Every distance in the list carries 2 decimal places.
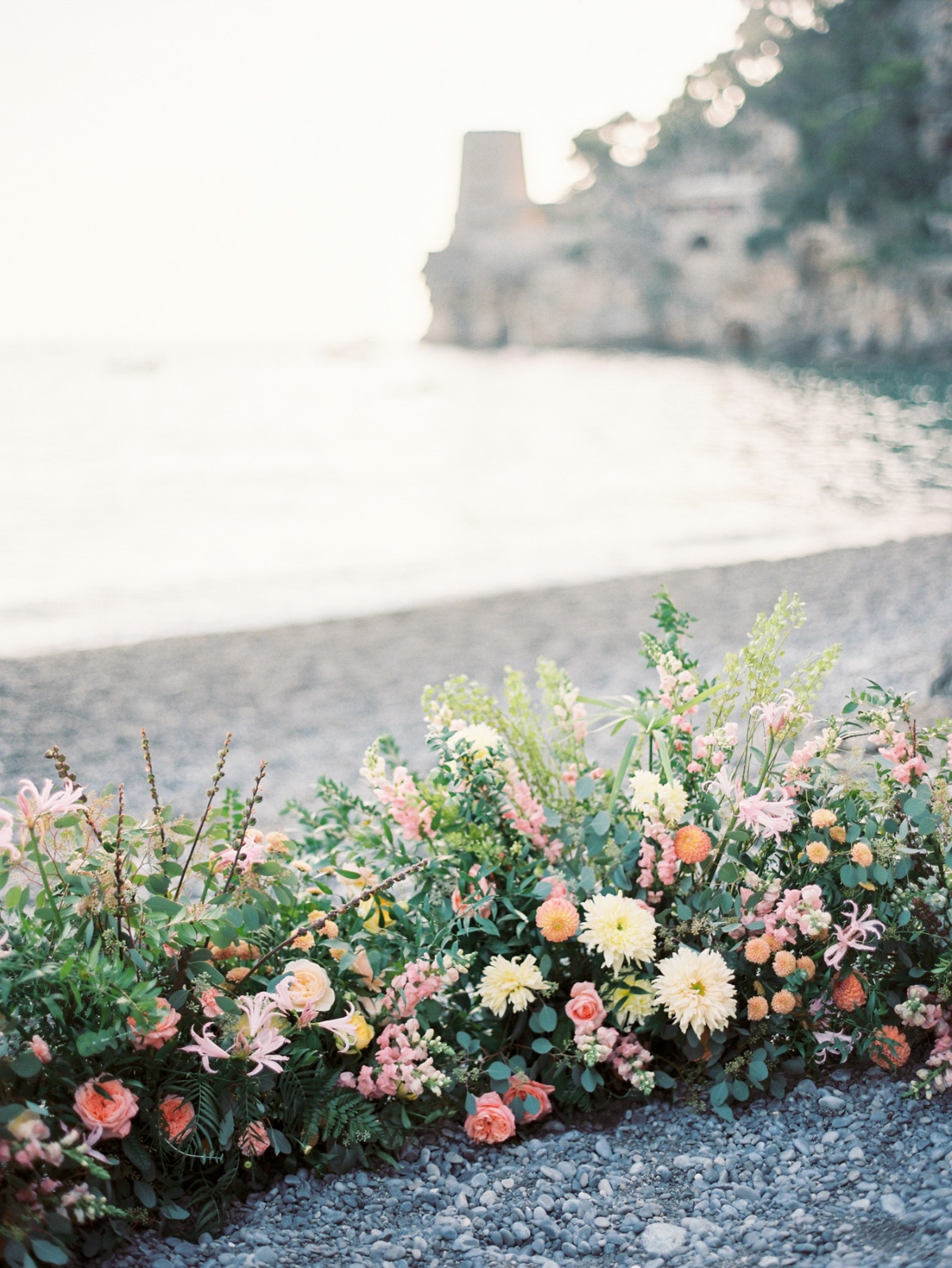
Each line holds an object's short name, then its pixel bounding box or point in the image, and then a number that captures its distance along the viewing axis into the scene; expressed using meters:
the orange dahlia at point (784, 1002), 1.97
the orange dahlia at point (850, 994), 2.03
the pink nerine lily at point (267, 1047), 1.74
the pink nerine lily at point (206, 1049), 1.70
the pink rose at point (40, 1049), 1.58
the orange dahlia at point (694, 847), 2.05
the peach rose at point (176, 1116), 1.71
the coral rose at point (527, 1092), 2.03
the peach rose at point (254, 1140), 1.76
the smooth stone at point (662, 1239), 1.63
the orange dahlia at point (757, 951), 1.97
